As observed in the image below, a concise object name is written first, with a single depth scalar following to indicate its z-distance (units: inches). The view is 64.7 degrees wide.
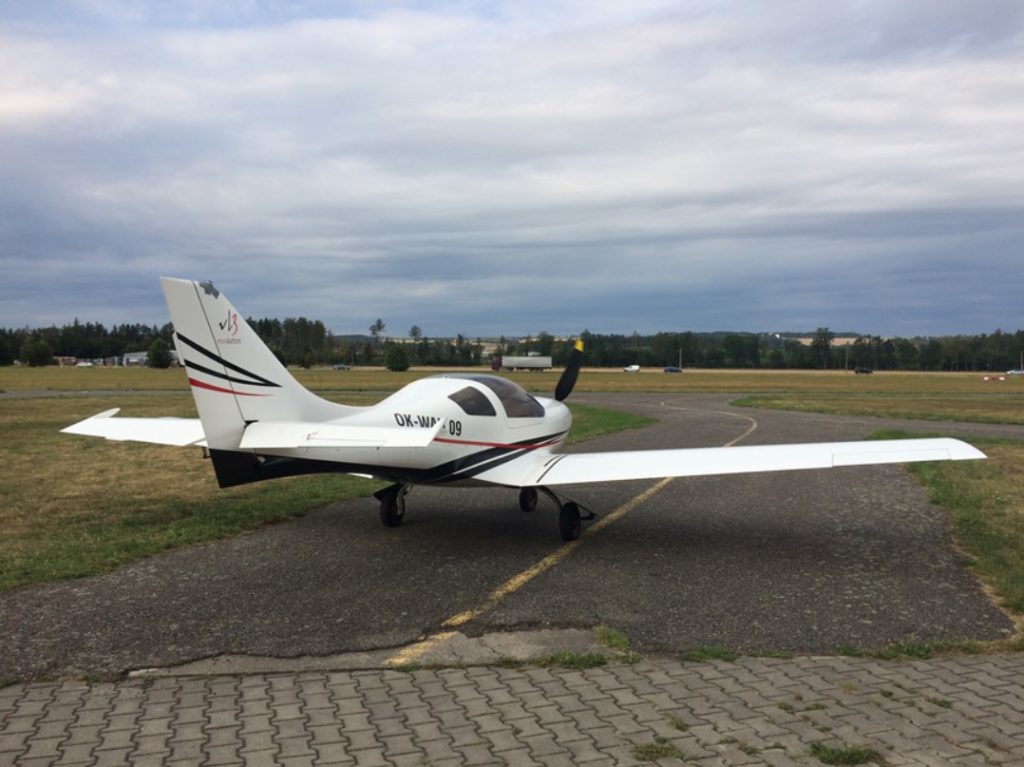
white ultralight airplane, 323.0
